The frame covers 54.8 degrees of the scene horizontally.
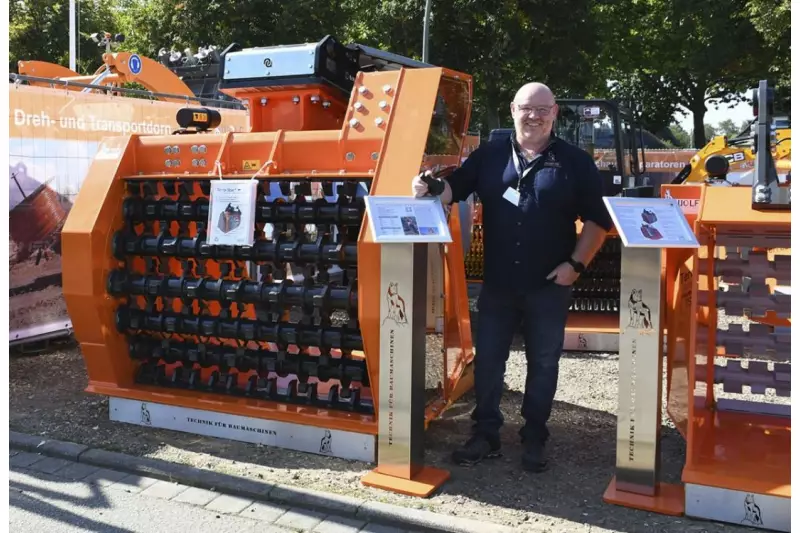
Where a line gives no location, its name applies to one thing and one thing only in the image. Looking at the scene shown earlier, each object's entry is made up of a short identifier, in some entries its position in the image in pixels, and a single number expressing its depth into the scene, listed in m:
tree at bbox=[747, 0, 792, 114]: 16.84
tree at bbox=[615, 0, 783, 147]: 20.27
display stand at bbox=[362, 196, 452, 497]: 3.52
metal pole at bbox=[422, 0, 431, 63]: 15.77
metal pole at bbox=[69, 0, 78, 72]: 17.06
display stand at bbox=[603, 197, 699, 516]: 3.33
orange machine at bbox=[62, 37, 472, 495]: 3.98
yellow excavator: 11.84
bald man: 3.71
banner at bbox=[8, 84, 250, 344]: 5.96
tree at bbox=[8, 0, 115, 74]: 25.94
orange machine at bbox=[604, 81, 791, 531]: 3.32
